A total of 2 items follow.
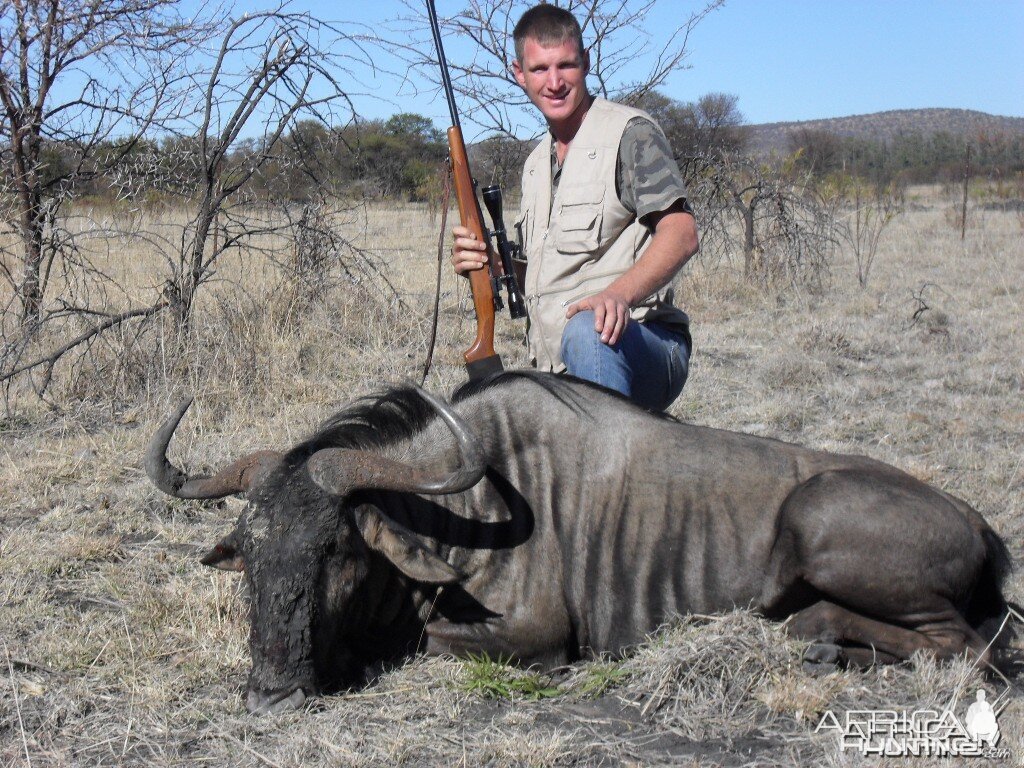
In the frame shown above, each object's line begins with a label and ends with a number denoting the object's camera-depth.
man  4.03
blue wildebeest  3.26
